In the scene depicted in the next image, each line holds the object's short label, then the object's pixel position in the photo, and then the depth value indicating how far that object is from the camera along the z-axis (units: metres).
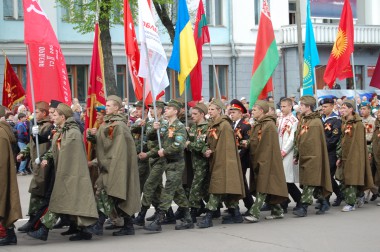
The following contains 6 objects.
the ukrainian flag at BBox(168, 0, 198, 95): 13.23
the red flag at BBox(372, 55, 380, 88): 16.44
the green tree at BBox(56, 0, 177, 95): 26.95
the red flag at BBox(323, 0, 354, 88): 15.84
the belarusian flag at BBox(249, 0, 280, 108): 14.39
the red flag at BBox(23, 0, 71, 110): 11.69
